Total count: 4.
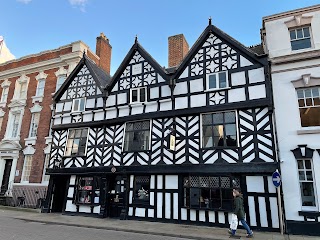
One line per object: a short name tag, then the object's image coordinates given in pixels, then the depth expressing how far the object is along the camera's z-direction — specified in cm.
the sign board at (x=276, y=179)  928
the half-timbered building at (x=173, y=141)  1087
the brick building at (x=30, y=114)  1828
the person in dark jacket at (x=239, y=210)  901
